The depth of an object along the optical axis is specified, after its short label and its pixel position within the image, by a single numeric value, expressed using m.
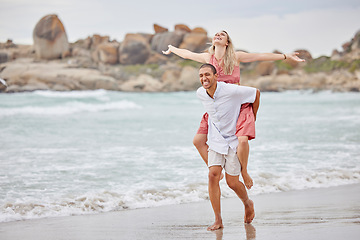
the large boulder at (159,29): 83.81
